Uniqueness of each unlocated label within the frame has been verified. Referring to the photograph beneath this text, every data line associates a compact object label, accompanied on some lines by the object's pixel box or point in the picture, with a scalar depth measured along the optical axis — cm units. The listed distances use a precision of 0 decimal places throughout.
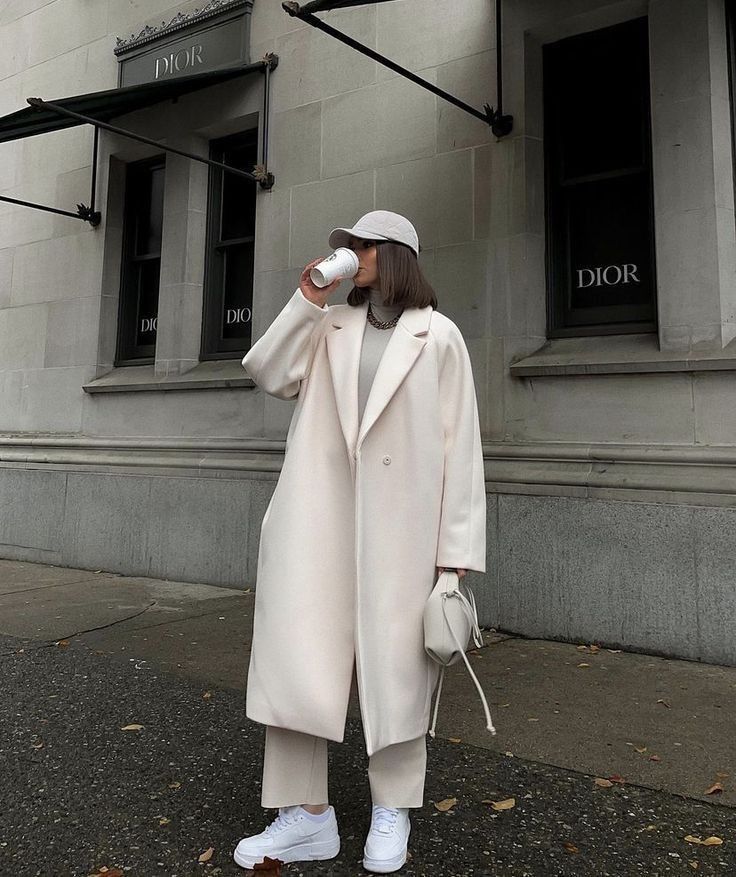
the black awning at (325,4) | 458
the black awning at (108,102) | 676
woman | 227
